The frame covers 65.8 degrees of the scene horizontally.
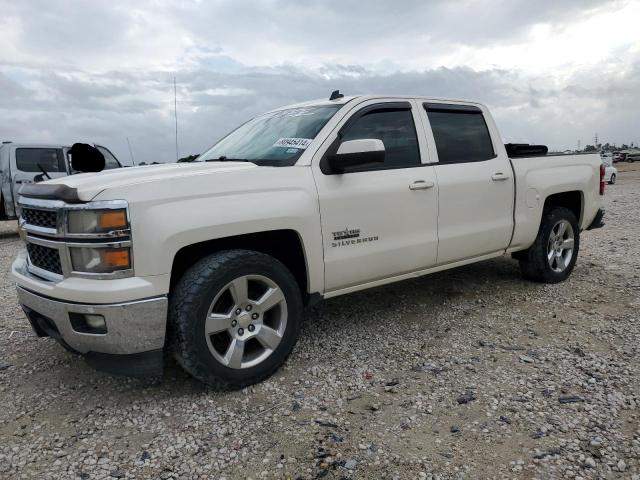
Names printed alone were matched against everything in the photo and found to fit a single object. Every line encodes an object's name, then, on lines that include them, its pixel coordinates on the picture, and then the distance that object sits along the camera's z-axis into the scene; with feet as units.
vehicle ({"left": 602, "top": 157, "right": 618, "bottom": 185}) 70.18
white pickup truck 8.82
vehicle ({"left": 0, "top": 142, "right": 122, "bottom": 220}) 32.37
